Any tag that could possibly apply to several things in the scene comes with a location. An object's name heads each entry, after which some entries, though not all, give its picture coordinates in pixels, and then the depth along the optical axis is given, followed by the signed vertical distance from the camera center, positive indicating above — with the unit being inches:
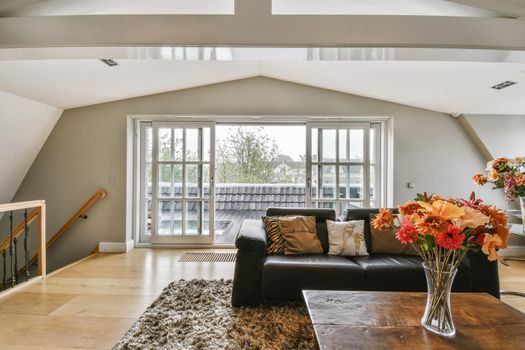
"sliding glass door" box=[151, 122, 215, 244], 160.1 -2.9
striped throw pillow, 98.9 -22.2
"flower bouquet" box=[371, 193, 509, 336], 41.1 -9.0
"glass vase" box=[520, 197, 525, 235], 101.3 -9.8
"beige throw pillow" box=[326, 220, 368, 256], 98.9 -22.9
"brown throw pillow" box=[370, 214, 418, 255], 100.0 -24.9
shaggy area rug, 68.4 -42.5
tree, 262.4 +21.1
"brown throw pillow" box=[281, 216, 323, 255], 98.3 -21.9
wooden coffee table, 43.1 -26.5
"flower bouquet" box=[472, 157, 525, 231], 95.4 +0.9
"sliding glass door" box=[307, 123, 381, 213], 157.8 +6.8
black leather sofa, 85.5 -31.6
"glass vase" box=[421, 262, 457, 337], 45.2 -21.4
